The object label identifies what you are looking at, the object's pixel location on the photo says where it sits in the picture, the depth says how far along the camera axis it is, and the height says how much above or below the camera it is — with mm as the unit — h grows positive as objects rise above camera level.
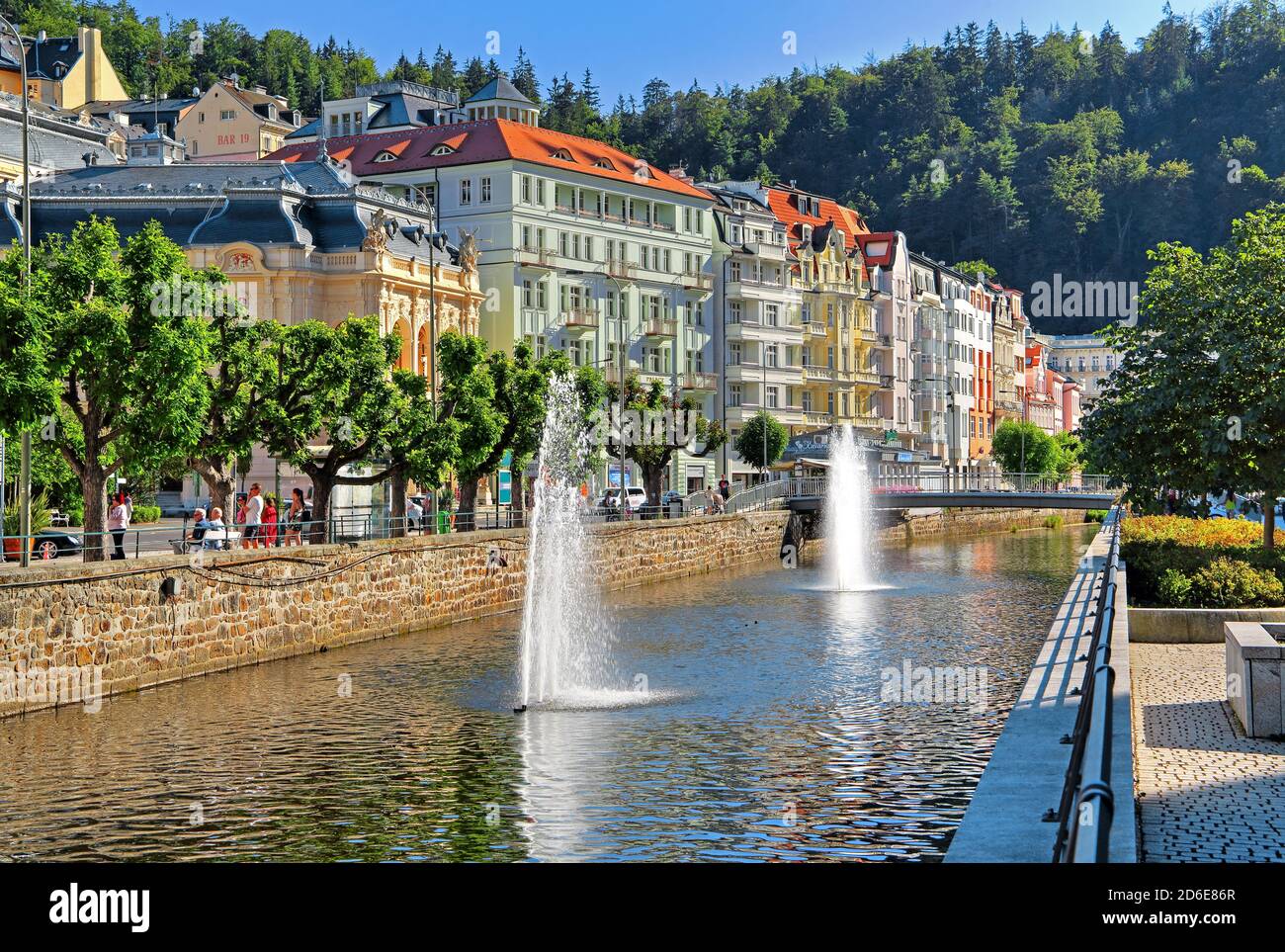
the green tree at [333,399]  42688 +2004
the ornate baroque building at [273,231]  71000 +10282
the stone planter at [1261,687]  18766 -2346
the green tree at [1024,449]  131000 +1669
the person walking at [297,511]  43428 -764
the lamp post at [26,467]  29922 +307
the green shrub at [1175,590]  29938 -2078
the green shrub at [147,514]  62531 -1142
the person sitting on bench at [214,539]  36156 -1185
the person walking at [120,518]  38688 -777
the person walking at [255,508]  41469 -644
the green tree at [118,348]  31672 +2465
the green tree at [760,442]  94312 +1779
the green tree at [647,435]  71562 +1719
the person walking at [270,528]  35344 -956
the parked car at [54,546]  31316 -1302
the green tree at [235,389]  40750 +2163
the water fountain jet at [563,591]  29573 -2825
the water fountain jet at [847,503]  79812 -1379
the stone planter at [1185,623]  28031 -2461
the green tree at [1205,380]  36062 +1893
